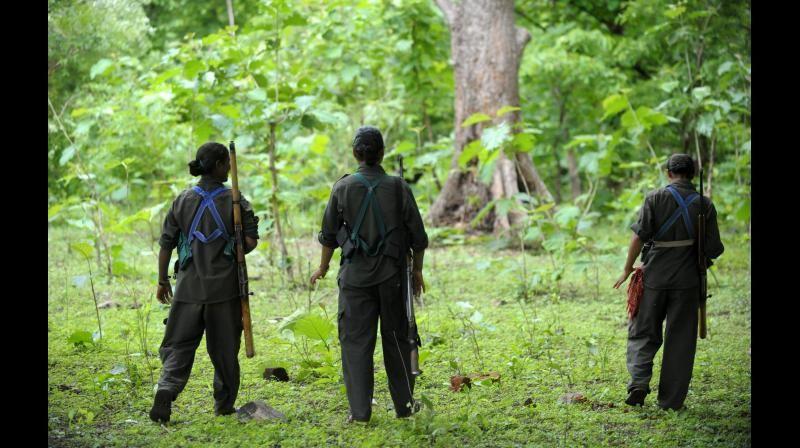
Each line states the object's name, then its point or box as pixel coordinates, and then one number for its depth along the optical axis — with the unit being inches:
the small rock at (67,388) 477.5
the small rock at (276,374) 500.7
